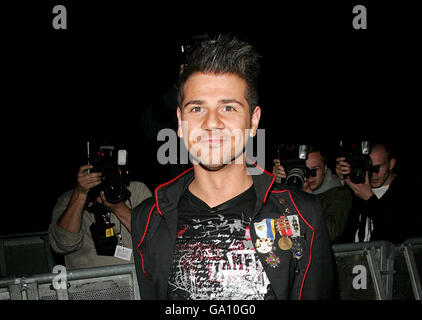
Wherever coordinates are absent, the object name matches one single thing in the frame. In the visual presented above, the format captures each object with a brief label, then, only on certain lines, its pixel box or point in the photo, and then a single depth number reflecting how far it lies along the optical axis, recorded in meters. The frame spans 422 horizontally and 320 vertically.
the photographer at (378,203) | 3.28
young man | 1.71
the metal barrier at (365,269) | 2.84
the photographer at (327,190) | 3.43
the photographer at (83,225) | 3.07
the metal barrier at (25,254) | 4.87
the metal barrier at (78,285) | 2.17
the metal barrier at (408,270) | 3.04
